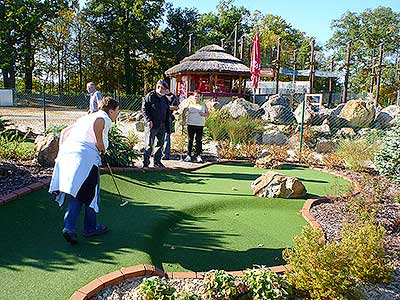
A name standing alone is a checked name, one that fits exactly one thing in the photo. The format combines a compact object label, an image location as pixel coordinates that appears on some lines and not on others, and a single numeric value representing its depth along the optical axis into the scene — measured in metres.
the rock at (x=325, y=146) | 10.06
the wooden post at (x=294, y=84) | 24.72
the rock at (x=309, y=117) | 12.35
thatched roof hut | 20.70
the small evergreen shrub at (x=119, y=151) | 6.43
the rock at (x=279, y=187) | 5.54
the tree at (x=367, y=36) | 40.75
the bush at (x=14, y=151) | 6.51
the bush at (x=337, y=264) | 2.67
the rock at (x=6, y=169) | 5.48
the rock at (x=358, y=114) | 13.20
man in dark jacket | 6.59
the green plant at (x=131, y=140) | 7.22
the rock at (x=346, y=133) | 11.51
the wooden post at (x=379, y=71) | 20.29
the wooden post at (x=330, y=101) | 23.22
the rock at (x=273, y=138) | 10.66
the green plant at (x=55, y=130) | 6.47
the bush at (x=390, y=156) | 6.65
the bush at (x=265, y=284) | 2.62
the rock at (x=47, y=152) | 6.24
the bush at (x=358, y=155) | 7.61
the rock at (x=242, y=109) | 12.11
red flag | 18.52
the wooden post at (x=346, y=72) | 20.30
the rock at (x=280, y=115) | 12.77
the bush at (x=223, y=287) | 2.62
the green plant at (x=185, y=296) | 2.53
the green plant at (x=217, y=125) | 10.22
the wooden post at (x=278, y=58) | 19.64
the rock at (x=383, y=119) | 13.38
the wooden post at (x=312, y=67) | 19.16
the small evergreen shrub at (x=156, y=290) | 2.57
